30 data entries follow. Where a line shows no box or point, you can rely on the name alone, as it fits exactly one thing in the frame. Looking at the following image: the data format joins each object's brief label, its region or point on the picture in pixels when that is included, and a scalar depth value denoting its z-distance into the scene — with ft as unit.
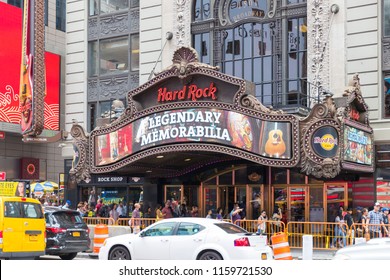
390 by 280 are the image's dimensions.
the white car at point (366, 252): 29.30
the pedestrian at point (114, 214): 97.89
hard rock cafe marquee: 76.28
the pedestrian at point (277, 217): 81.34
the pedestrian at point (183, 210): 100.87
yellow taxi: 60.44
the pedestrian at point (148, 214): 103.09
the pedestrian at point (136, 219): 87.09
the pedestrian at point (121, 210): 105.06
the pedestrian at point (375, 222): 72.84
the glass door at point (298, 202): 93.61
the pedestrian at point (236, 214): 85.40
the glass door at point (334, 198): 90.02
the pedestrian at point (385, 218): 72.07
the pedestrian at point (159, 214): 91.20
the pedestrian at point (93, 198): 113.81
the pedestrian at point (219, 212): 88.29
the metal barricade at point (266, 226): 81.35
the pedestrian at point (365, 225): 72.18
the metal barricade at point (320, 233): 75.97
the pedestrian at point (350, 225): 73.73
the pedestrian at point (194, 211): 99.04
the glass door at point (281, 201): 95.04
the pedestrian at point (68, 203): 105.78
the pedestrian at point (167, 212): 91.35
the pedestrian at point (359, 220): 75.11
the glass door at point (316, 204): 91.76
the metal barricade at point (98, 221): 90.68
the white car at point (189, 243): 54.75
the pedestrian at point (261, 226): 79.45
